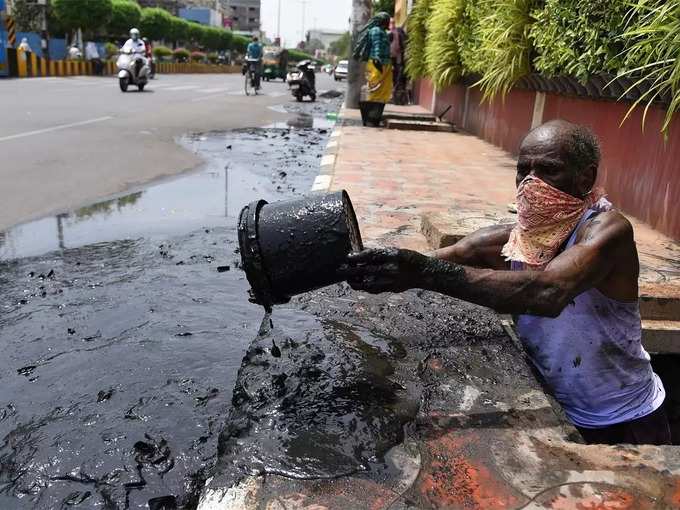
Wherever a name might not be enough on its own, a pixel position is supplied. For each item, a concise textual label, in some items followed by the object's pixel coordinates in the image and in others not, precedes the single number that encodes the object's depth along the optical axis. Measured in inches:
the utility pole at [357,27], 544.4
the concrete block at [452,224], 131.9
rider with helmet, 703.7
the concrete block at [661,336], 108.0
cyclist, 819.4
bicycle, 826.2
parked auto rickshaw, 1419.5
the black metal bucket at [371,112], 442.9
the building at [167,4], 2768.0
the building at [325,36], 6772.1
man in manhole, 69.4
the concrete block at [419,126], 446.3
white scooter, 688.4
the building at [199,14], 3174.2
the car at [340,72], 2130.9
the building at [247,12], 5556.1
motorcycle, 767.1
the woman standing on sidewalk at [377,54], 415.2
